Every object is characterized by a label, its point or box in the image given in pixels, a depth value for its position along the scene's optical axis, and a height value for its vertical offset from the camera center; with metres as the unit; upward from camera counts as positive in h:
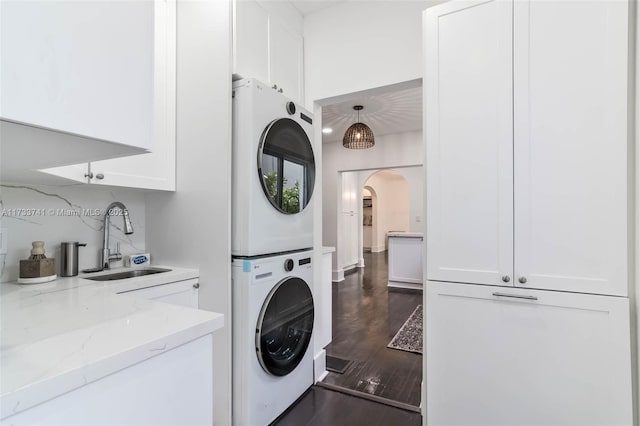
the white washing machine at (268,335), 1.63 -0.73
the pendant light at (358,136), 4.11 +1.06
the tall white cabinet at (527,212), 1.18 +0.00
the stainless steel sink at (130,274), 1.70 -0.37
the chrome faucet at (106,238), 1.81 -0.16
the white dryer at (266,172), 1.66 +0.24
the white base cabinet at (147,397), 0.54 -0.39
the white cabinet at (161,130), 1.68 +0.50
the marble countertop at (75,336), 0.51 -0.28
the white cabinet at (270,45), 1.73 +1.10
